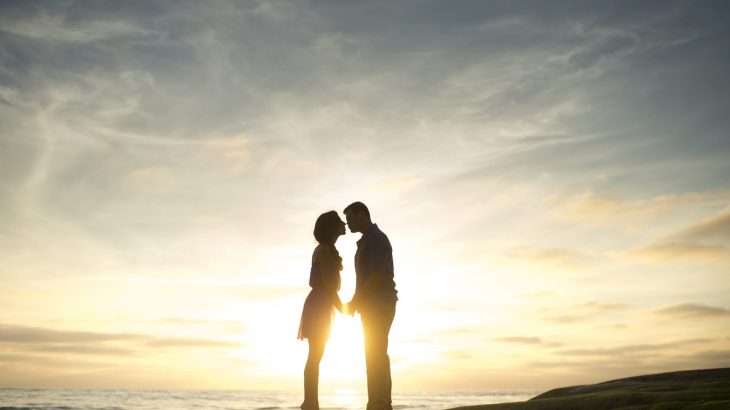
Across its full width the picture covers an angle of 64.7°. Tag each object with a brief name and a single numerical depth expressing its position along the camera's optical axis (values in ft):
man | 32.19
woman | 33.04
